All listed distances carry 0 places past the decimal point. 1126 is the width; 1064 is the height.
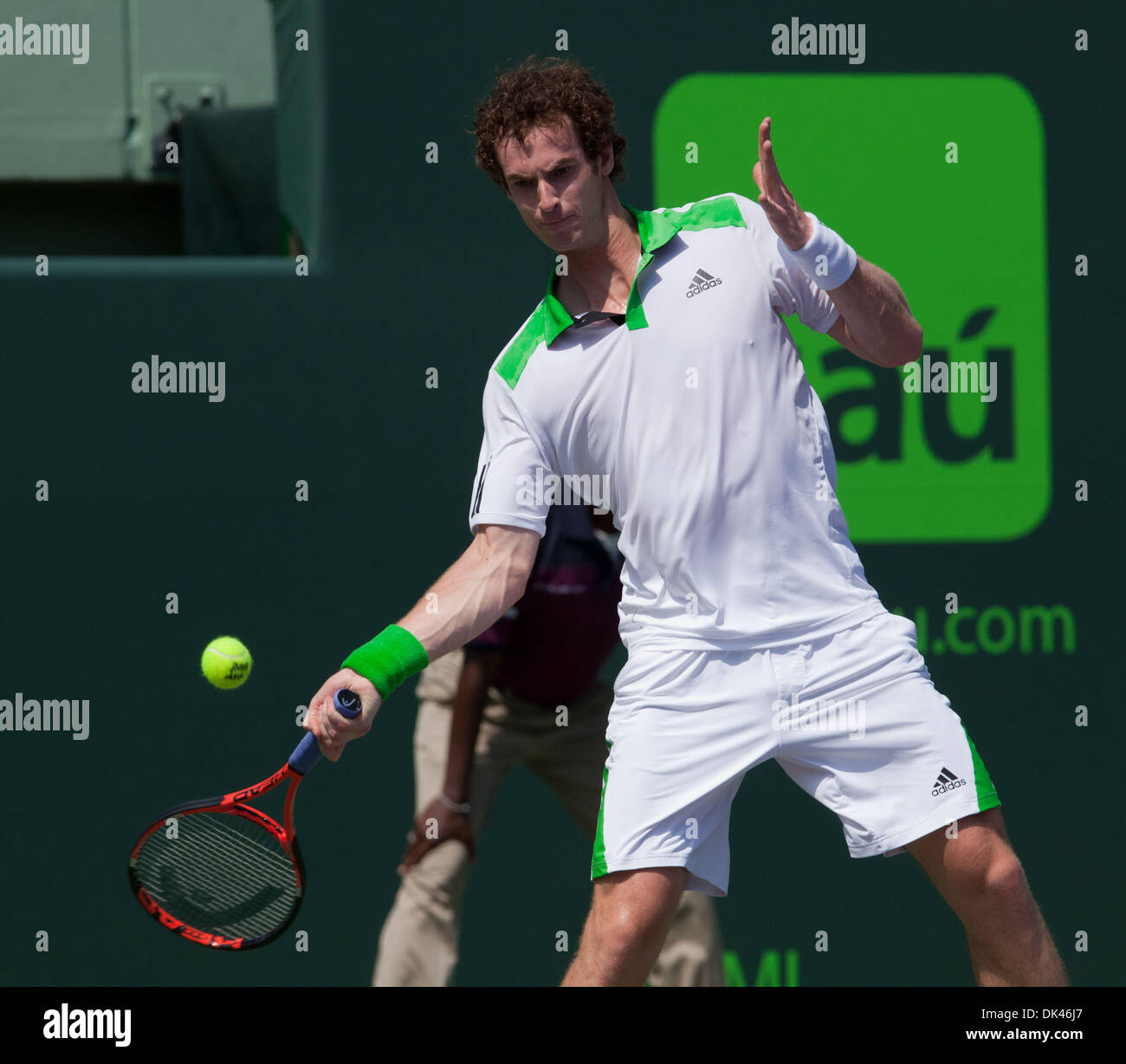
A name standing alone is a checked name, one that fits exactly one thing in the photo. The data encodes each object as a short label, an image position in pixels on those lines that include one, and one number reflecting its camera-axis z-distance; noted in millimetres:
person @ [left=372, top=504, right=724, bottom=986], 7715
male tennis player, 5406
